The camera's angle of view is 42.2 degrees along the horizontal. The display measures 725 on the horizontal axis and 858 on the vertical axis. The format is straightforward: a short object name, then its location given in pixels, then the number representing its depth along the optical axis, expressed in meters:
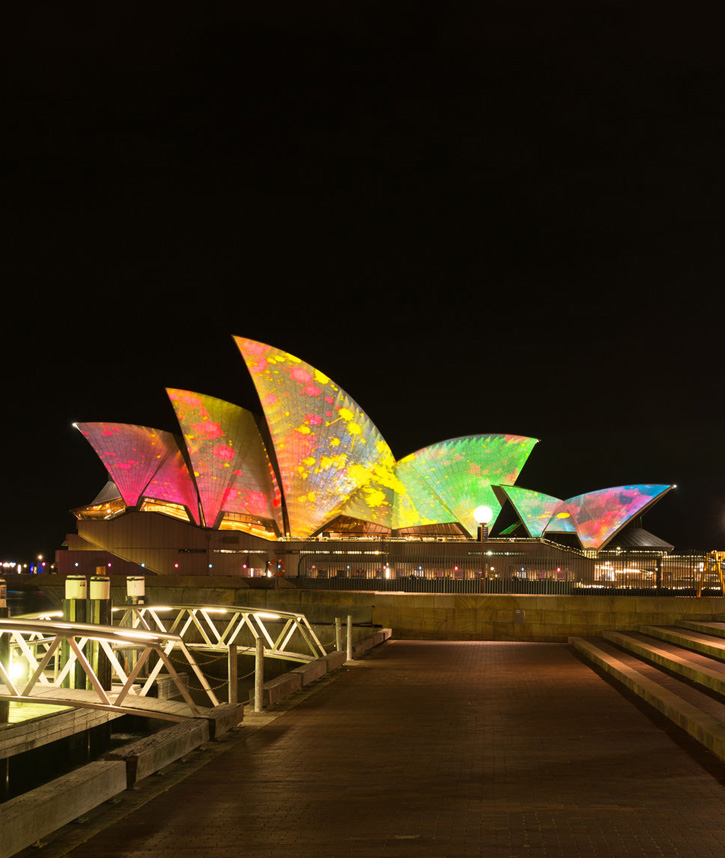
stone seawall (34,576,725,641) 21.42
